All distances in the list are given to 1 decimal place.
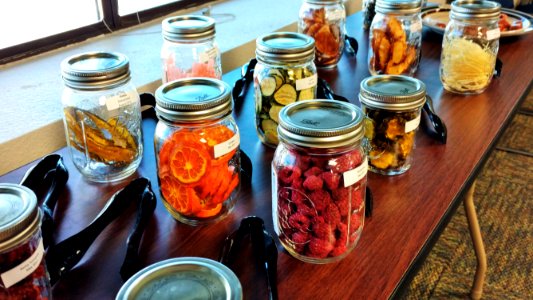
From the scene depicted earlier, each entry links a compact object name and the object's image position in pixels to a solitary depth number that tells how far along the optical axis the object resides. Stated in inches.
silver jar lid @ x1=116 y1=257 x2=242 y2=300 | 19.7
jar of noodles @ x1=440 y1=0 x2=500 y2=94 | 44.3
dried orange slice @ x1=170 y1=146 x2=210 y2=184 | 27.7
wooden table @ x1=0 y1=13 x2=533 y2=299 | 25.7
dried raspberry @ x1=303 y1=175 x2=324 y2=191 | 25.3
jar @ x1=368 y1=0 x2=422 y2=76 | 45.7
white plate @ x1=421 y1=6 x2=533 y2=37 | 59.2
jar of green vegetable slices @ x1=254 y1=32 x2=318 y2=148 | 35.3
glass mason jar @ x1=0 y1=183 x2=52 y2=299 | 20.1
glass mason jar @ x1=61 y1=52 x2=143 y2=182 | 31.9
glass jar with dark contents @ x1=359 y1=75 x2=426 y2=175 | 32.7
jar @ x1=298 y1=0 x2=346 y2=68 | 48.8
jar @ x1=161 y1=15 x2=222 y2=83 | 38.7
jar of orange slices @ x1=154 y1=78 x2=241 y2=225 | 27.3
